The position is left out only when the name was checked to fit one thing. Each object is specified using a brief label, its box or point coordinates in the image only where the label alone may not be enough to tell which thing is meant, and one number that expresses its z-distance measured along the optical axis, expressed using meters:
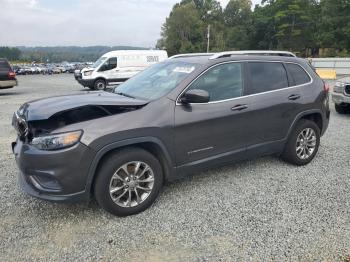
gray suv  3.06
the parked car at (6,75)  14.31
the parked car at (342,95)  8.19
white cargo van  17.48
